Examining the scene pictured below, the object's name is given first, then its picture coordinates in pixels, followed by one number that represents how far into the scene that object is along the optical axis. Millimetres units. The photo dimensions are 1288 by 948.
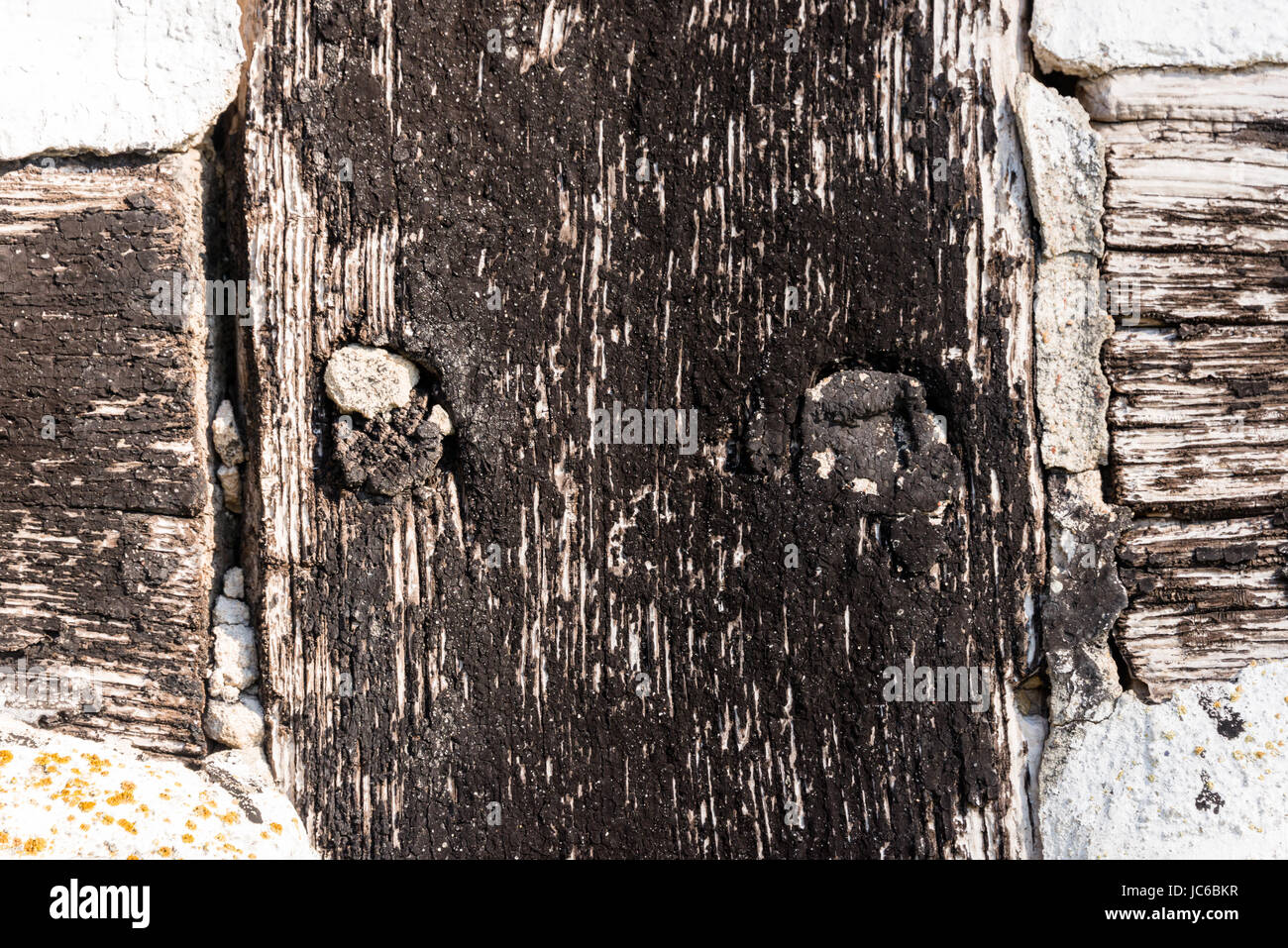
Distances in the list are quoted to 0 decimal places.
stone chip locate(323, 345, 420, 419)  2670
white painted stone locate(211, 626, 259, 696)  2814
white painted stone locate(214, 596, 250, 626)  2830
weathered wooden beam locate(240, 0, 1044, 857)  2676
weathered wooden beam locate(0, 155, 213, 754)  2746
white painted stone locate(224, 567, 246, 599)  2859
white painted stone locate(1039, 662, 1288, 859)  2605
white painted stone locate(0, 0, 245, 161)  2727
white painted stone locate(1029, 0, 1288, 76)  2697
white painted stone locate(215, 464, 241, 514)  2826
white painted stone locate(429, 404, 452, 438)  2688
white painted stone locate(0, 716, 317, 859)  2342
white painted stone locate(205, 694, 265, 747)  2805
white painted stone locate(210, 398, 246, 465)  2787
